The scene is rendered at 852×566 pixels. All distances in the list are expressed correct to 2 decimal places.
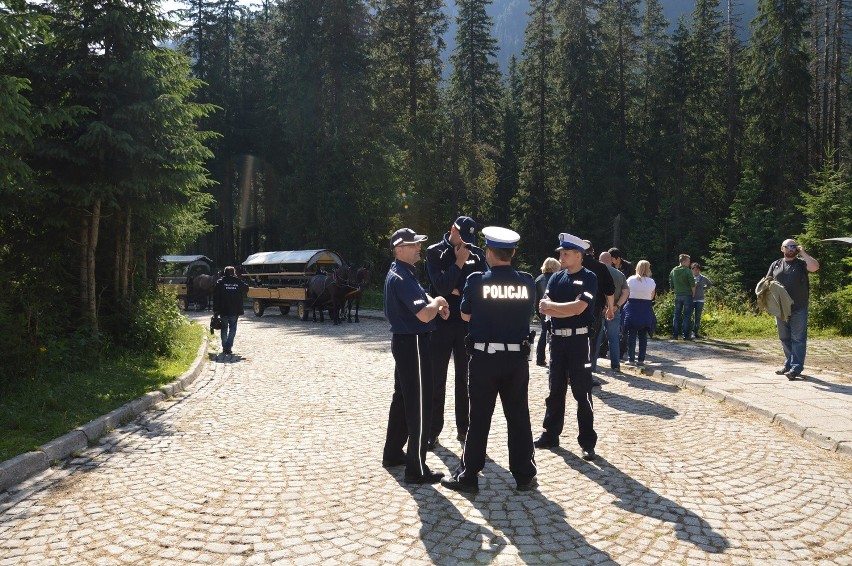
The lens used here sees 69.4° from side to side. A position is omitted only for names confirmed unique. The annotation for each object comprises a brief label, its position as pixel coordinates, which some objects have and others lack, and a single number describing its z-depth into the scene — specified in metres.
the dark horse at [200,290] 29.38
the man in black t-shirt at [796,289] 9.34
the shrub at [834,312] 15.68
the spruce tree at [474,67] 41.59
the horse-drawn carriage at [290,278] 22.64
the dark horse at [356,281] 21.45
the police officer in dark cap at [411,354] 5.12
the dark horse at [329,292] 21.26
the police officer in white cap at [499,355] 4.82
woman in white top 11.02
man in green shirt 14.61
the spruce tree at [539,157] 44.53
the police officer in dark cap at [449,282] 5.78
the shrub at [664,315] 16.67
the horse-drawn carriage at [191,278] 29.58
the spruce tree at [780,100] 37.44
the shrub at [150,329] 11.64
